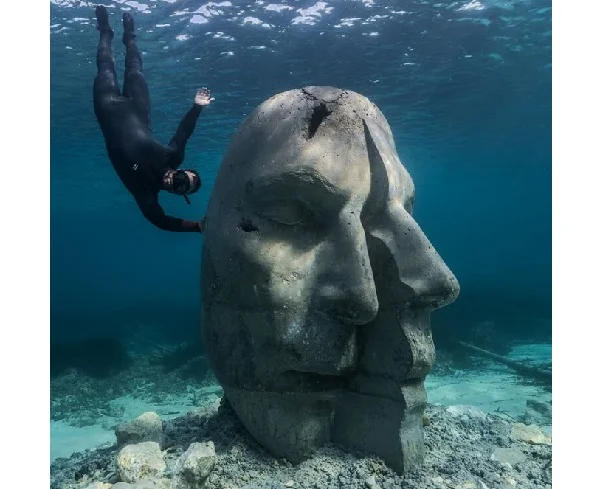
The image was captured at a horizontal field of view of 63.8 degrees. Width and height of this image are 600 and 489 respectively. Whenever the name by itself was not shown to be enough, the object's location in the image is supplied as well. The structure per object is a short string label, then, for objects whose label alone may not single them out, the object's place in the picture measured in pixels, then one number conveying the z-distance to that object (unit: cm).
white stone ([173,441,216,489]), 337
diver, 543
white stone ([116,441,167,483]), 357
